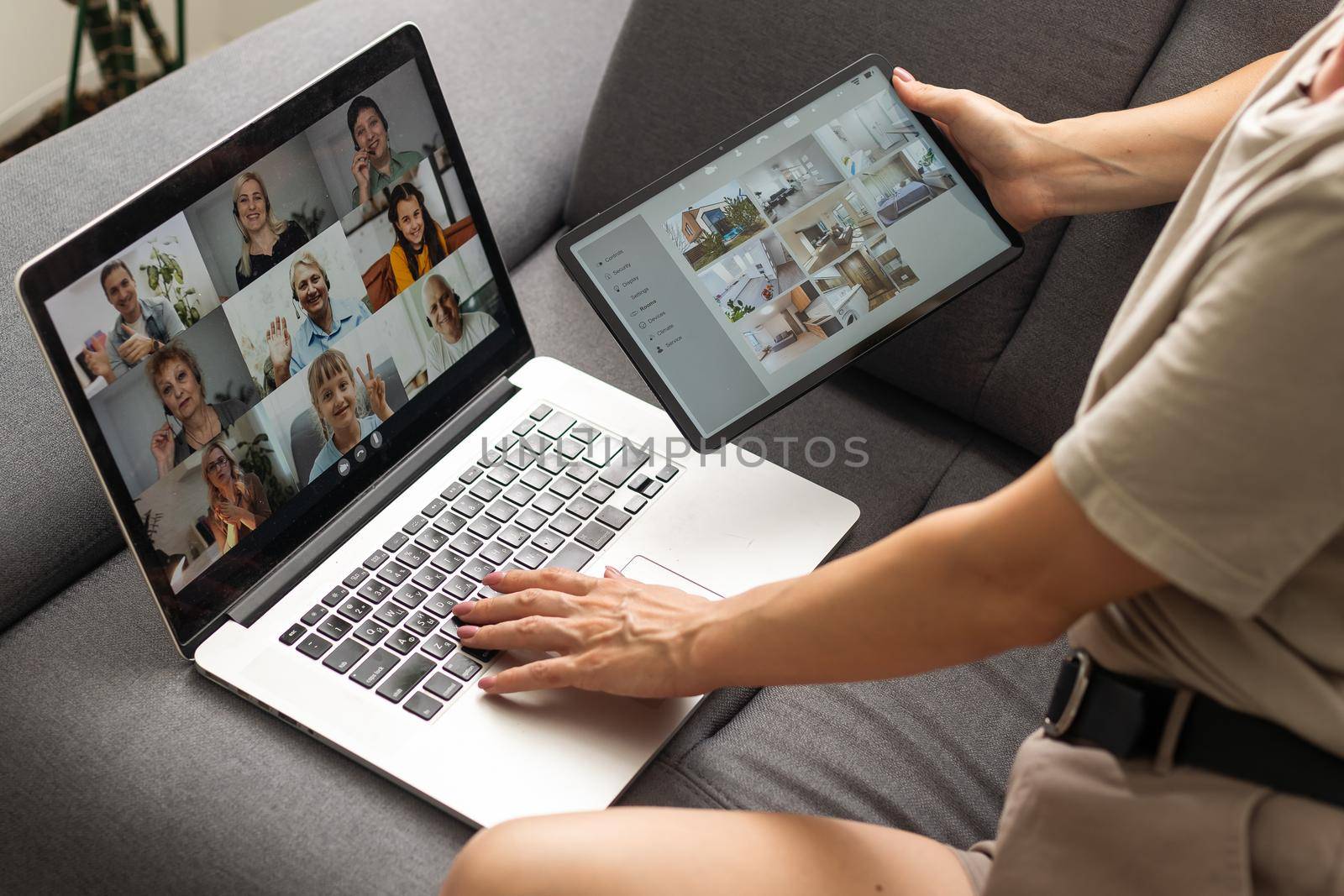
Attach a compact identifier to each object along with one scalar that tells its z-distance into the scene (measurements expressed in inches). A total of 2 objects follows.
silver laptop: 31.5
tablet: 39.6
